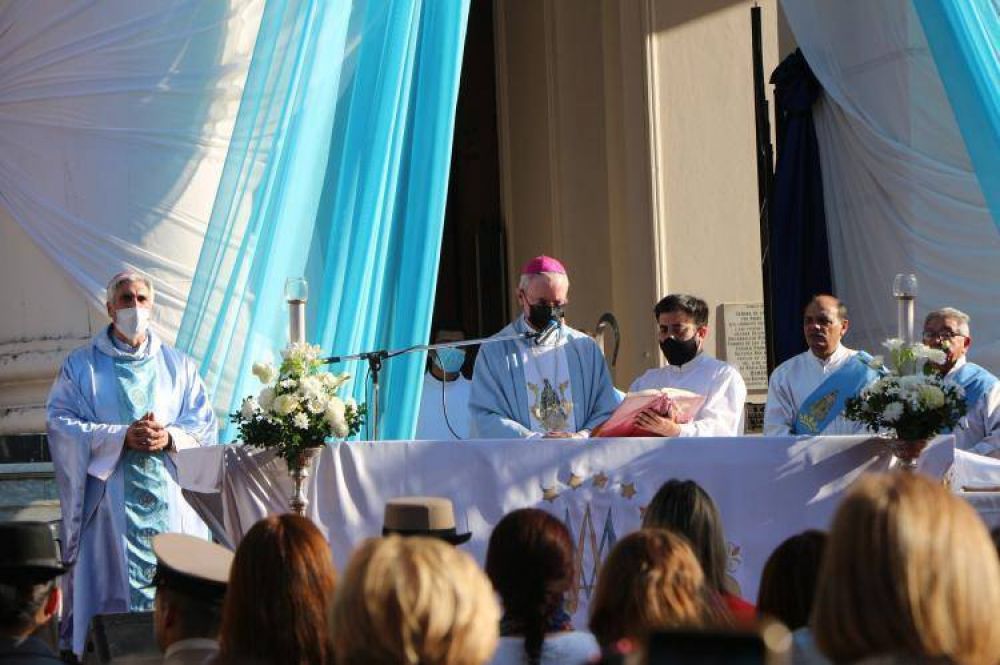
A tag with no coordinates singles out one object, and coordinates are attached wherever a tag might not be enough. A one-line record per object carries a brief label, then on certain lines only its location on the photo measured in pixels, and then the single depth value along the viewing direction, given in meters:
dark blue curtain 18.31
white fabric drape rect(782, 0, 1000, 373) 16.94
